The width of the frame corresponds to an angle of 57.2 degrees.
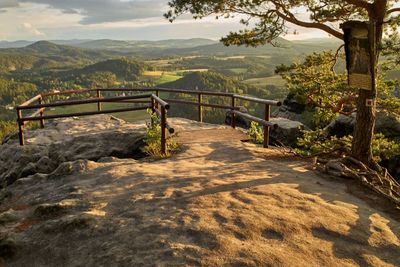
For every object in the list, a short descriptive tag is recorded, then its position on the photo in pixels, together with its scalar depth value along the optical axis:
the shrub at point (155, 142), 8.97
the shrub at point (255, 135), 10.37
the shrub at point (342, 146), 8.33
